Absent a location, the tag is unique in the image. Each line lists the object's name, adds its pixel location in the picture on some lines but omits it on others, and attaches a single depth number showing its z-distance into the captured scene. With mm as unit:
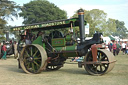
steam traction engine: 8367
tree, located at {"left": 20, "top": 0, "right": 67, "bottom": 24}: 48844
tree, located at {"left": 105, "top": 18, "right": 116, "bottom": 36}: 70544
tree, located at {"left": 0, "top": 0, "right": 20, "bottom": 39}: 30411
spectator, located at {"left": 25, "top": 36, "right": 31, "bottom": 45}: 10030
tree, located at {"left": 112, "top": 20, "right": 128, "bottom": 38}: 143750
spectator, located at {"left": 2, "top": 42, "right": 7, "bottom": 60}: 18617
